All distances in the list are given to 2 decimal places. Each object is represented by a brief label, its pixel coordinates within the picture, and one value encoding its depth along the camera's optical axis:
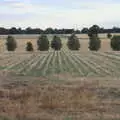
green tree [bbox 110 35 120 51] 104.69
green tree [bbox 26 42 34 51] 110.78
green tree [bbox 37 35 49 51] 112.29
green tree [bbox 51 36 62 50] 113.66
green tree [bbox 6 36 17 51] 114.25
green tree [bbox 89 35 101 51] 105.88
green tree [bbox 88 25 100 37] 136.31
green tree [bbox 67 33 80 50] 111.26
